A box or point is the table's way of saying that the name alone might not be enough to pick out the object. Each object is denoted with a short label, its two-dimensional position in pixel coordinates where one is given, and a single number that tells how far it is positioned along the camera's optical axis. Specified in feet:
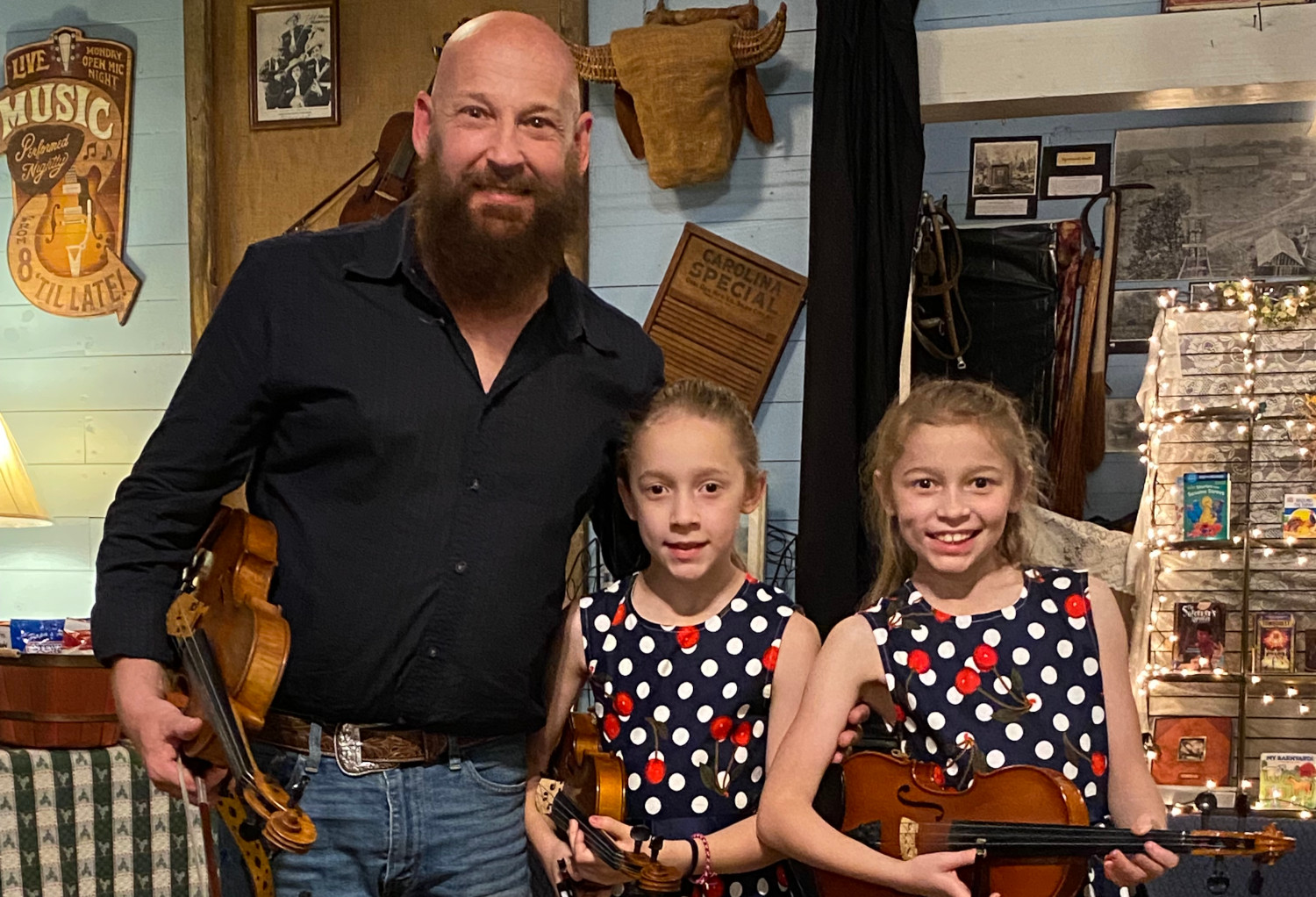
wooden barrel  9.63
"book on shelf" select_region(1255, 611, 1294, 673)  16.47
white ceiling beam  11.68
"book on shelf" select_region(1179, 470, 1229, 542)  16.17
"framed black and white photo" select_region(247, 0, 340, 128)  13.00
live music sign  13.85
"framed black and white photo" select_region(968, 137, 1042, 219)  18.30
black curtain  11.05
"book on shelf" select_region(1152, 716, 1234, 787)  16.47
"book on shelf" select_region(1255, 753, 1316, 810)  15.88
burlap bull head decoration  11.41
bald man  5.28
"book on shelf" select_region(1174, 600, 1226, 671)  16.34
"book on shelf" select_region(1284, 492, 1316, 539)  16.25
